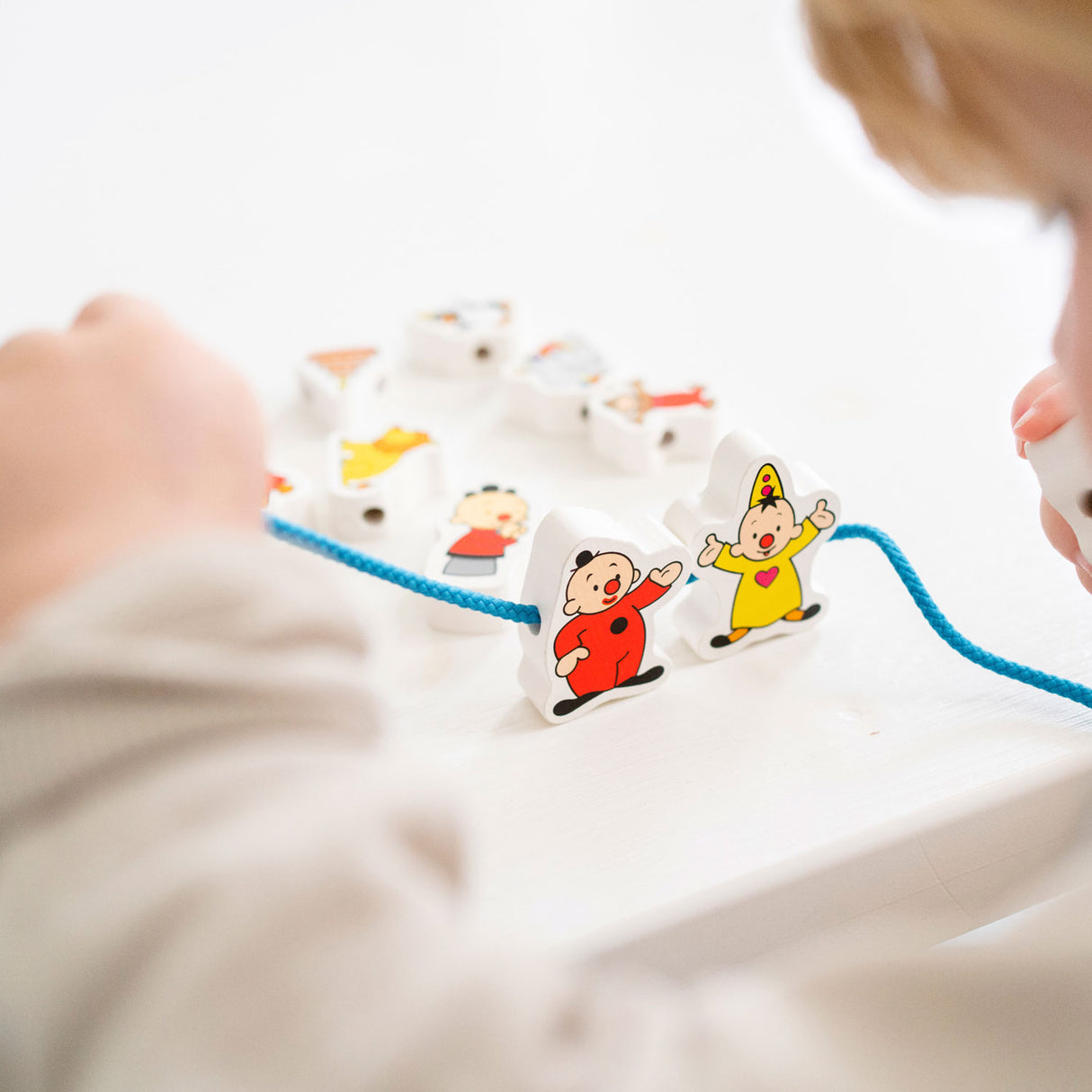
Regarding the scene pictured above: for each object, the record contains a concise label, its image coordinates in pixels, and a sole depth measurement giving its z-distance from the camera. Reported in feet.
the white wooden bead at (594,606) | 1.66
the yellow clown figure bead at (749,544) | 1.80
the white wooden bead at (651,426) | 2.43
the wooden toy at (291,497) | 2.27
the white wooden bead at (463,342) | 2.80
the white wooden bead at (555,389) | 2.55
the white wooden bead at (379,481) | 2.26
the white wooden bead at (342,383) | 2.61
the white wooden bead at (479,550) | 2.01
